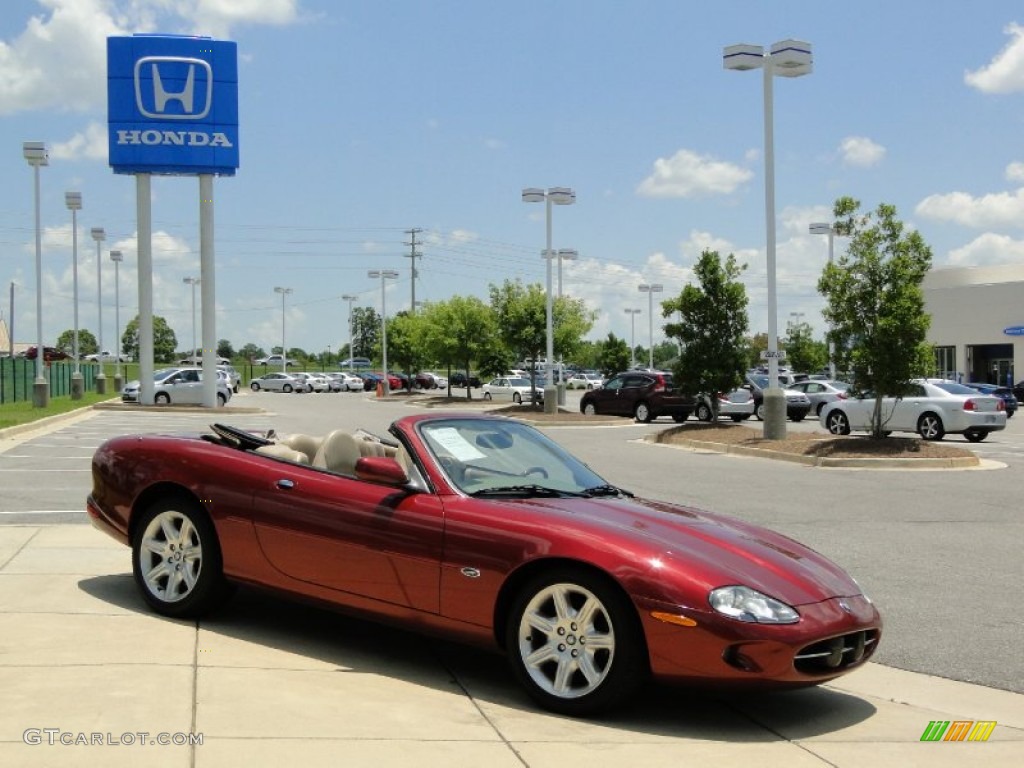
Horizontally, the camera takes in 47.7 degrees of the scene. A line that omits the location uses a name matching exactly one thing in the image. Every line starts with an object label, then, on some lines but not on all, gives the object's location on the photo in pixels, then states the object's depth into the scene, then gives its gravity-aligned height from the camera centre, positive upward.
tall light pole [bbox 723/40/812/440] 23.03 +4.81
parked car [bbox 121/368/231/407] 45.38 -0.85
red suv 34.88 -1.10
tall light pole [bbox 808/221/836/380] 49.59 +5.66
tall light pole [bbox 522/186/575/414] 38.34 +5.56
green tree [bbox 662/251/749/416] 27.22 +0.88
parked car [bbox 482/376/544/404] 55.84 -1.24
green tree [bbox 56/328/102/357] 154.50 +3.56
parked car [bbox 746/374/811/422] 35.41 -1.32
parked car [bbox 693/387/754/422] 35.22 -1.29
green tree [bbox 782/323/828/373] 86.62 +0.42
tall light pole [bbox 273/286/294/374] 107.75 +7.06
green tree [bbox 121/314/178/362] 146.25 +3.50
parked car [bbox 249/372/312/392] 77.44 -1.21
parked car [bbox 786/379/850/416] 36.47 -0.91
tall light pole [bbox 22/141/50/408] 37.94 +2.52
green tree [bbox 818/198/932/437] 20.98 +1.09
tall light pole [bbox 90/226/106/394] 56.41 +3.77
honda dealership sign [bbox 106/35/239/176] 38.38 +8.87
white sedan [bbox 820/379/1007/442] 26.16 -1.25
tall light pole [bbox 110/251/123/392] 66.56 +1.96
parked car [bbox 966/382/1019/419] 39.11 -1.31
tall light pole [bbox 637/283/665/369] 88.31 +5.62
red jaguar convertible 4.99 -0.93
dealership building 60.56 +1.93
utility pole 92.00 +9.06
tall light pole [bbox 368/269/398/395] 66.51 +3.08
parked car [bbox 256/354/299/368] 125.43 +0.57
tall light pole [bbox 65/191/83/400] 47.50 +4.97
